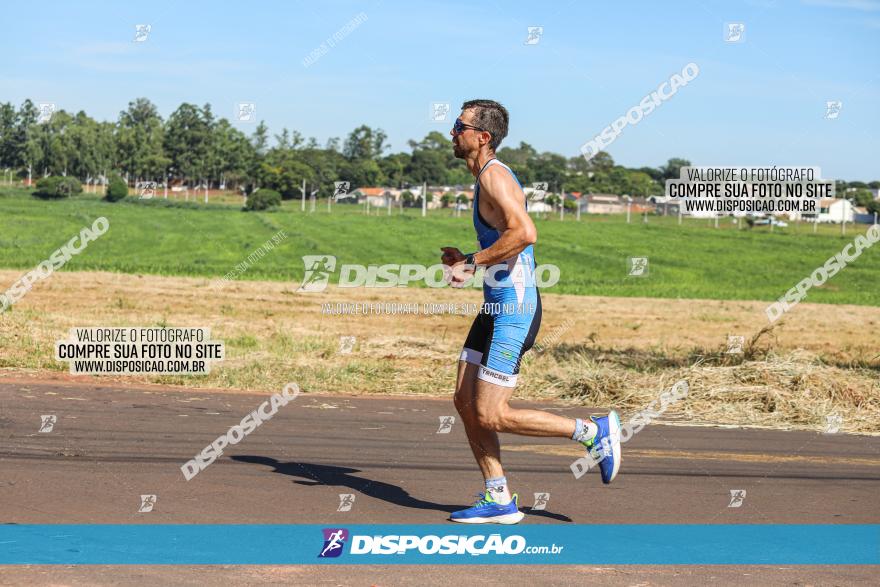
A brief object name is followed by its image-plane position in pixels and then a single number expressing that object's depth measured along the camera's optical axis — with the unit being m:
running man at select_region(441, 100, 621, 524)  6.10
